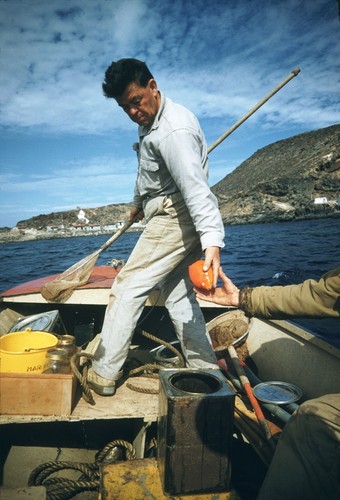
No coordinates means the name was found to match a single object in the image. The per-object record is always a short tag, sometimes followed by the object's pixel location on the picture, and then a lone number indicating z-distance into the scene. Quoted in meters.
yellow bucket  2.40
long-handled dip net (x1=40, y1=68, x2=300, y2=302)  3.73
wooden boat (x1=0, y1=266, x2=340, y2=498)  2.42
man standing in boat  2.22
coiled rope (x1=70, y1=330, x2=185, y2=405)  2.45
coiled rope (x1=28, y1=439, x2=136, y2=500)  2.22
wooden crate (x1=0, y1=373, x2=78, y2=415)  2.26
